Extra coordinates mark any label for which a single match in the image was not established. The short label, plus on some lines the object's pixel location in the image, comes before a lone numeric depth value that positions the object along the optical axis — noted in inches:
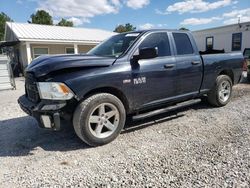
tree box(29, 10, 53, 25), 1898.7
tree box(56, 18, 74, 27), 2209.6
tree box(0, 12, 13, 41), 1766.7
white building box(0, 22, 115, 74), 667.4
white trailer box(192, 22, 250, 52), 822.7
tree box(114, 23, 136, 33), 2576.8
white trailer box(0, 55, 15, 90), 425.1
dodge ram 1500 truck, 139.6
